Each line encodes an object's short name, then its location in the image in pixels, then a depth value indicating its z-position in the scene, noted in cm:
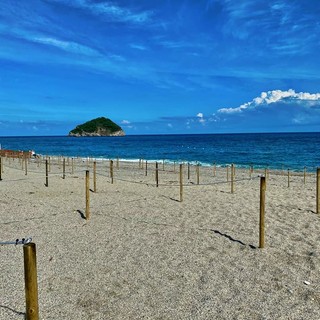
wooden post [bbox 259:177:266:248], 668
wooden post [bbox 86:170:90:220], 914
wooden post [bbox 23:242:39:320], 304
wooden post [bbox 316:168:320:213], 970
